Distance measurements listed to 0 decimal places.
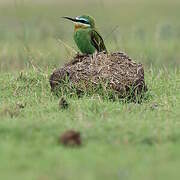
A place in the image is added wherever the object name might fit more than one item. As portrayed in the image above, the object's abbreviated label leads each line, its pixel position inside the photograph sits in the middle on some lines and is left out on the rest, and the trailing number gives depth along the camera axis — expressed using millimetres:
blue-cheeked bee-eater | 13859
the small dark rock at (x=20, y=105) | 11100
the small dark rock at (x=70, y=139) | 8391
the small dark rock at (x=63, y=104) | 11008
